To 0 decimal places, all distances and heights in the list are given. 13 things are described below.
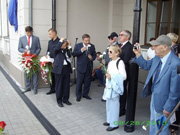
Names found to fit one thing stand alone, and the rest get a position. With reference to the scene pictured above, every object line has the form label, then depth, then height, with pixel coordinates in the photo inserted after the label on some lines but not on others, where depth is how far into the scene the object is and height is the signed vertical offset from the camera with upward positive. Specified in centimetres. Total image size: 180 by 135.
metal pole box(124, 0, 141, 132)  383 -89
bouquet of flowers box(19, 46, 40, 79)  619 -84
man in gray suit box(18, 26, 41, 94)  645 -28
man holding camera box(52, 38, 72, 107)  528 -85
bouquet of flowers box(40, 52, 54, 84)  592 -84
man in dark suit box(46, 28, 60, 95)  576 -16
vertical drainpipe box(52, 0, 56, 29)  671 +74
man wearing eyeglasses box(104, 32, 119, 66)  523 -4
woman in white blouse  395 -93
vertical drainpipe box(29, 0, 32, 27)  657 +76
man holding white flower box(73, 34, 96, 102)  580 -70
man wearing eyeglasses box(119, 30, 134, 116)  449 -23
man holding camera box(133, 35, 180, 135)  286 -64
